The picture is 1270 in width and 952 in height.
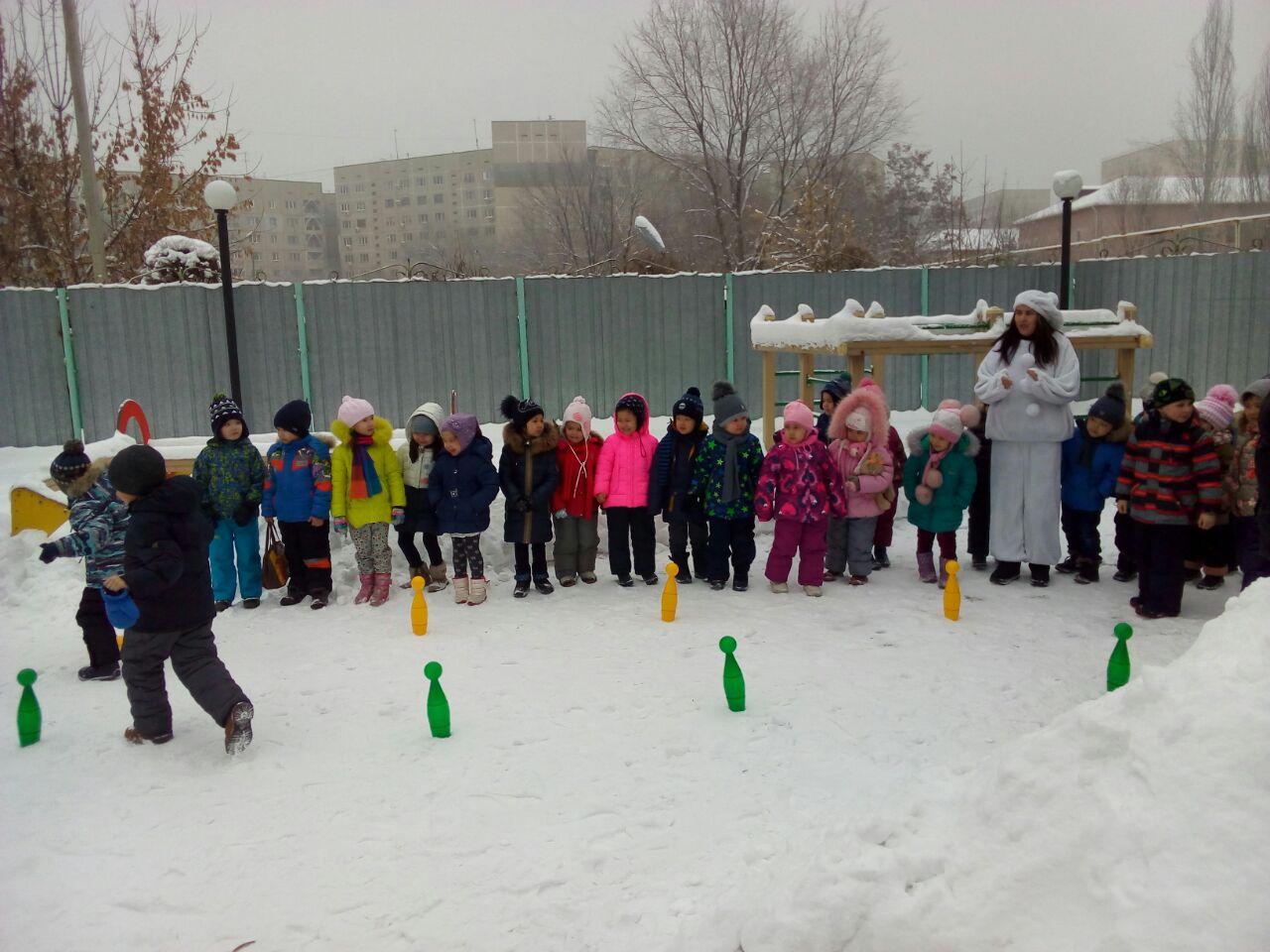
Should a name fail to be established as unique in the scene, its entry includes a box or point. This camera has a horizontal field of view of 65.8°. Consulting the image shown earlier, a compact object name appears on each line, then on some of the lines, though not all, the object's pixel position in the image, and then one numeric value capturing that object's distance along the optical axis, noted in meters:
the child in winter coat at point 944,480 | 7.79
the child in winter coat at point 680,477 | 7.94
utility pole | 15.29
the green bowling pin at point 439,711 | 5.12
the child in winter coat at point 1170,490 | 6.61
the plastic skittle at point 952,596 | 6.76
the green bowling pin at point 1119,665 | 5.29
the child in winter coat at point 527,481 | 7.87
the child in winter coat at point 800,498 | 7.62
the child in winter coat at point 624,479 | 8.03
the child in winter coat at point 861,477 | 7.89
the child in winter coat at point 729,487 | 7.80
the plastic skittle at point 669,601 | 7.00
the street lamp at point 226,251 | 10.52
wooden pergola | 8.75
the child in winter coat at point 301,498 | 7.68
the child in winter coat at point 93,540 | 5.82
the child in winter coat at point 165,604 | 5.13
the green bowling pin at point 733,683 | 5.31
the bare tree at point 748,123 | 23.55
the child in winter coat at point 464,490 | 7.72
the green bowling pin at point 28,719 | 5.30
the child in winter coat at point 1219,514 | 6.87
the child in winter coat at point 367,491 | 7.73
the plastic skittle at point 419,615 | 6.85
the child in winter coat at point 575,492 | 8.07
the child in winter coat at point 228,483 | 7.50
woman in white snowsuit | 7.43
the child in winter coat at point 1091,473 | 7.41
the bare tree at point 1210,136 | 18.20
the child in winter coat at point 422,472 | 7.91
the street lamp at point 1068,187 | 11.09
